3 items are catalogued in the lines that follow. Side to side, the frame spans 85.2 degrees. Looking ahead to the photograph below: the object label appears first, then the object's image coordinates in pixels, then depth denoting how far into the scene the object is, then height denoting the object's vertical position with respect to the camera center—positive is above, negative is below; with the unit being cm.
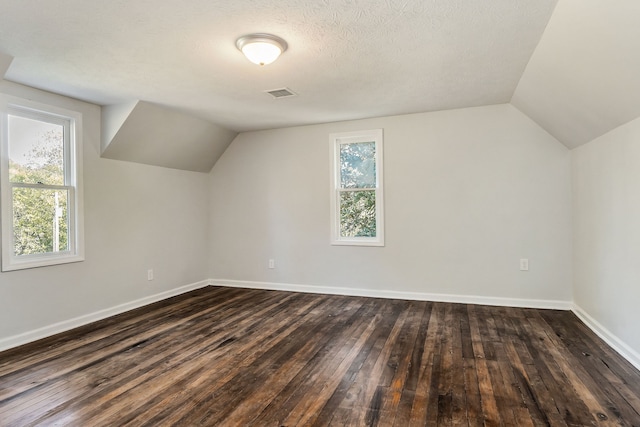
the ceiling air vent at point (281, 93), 355 +127
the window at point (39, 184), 312 +31
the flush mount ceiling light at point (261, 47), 243 +120
